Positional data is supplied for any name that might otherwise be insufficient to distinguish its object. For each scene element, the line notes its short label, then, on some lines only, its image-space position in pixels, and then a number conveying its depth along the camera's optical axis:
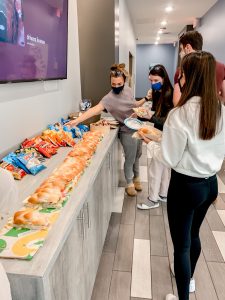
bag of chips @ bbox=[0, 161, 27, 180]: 1.40
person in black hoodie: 2.21
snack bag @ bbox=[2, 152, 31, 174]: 1.46
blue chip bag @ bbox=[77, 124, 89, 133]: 2.42
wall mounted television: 1.41
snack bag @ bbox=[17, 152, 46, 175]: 1.47
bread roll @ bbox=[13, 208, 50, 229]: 0.93
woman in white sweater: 1.16
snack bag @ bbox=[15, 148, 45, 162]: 1.65
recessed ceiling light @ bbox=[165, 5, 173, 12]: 5.94
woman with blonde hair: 2.38
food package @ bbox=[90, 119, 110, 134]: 2.39
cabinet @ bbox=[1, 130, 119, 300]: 0.77
